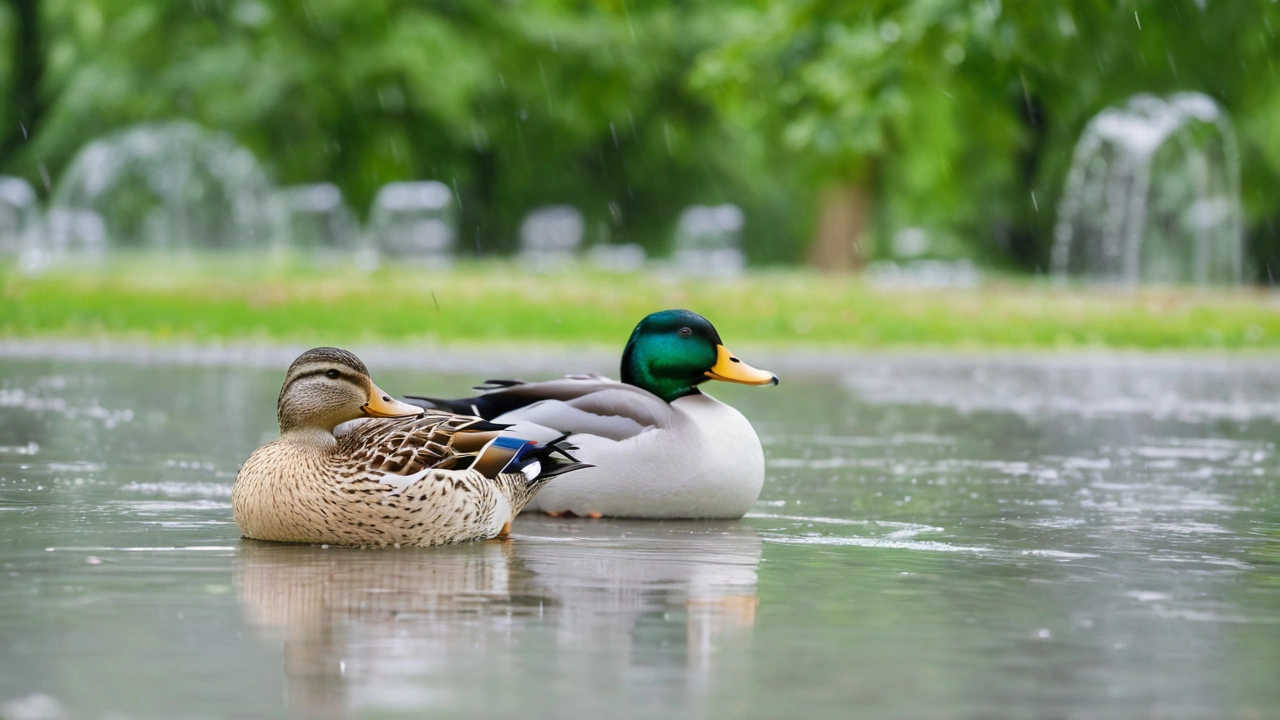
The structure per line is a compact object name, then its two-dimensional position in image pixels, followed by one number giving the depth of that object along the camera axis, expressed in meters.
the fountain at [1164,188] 31.98
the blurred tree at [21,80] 42.59
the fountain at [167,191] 30.06
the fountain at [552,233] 43.62
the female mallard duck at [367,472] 6.90
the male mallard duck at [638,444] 7.99
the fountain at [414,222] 38.59
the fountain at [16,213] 43.06
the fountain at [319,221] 38.41
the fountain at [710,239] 44.22
